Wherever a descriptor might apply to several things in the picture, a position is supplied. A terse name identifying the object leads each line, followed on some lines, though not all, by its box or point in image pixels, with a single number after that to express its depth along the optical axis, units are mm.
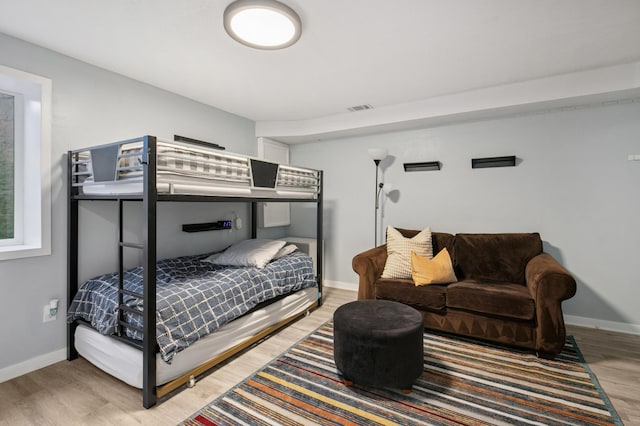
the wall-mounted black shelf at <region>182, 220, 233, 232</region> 3401
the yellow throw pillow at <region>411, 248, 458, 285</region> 2998
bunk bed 1939
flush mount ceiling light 1812
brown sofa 2451
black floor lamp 3744
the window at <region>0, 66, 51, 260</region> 2346
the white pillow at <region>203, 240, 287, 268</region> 3109
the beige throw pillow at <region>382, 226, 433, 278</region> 3232
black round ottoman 1978
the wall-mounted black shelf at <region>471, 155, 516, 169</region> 3430
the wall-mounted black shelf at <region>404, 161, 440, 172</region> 3850
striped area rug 1816
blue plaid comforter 2061
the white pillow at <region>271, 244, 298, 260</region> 3451
